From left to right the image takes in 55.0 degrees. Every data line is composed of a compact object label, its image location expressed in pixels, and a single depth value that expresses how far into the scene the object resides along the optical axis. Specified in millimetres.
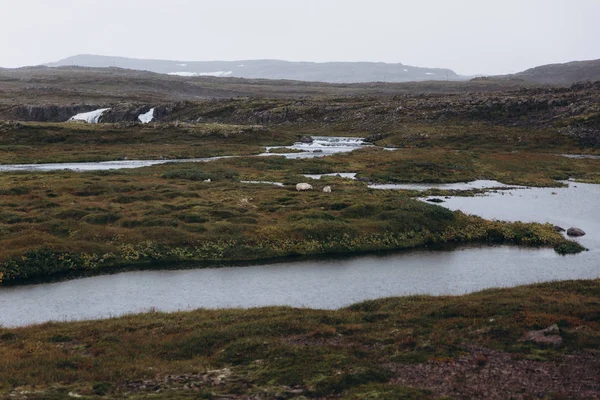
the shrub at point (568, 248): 49281
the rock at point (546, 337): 25266
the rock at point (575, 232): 54188
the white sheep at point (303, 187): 70375
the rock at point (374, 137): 135125
